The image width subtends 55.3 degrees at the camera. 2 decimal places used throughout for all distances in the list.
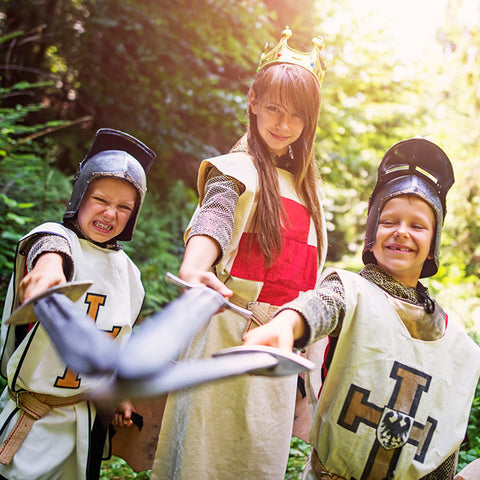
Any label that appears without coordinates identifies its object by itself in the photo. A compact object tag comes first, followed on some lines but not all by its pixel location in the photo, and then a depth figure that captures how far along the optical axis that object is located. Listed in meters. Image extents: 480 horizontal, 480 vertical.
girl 1.75
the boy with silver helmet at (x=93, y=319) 1.86
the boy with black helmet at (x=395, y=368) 1.67
